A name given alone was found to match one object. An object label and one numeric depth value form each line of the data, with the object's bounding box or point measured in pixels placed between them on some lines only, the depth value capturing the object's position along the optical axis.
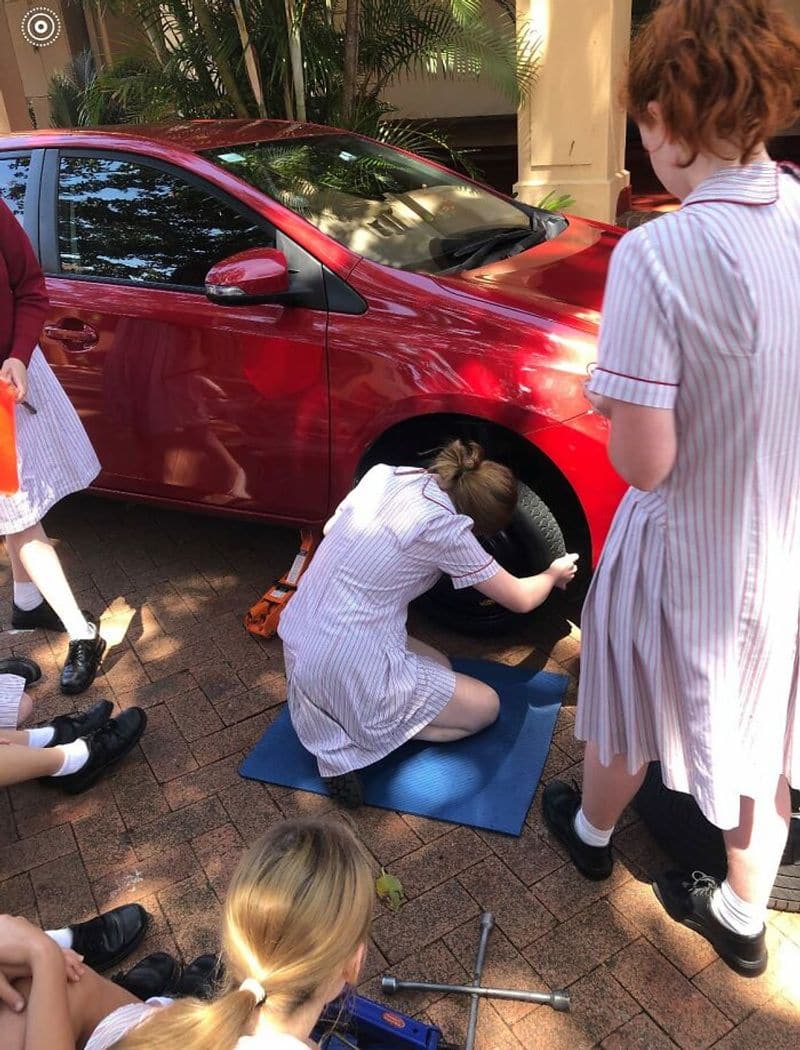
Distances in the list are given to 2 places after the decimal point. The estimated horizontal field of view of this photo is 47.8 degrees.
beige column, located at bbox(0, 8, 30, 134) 11.09
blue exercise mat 2.55
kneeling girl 2.41
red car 2.80
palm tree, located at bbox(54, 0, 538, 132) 5.82
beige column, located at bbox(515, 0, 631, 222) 6.29
